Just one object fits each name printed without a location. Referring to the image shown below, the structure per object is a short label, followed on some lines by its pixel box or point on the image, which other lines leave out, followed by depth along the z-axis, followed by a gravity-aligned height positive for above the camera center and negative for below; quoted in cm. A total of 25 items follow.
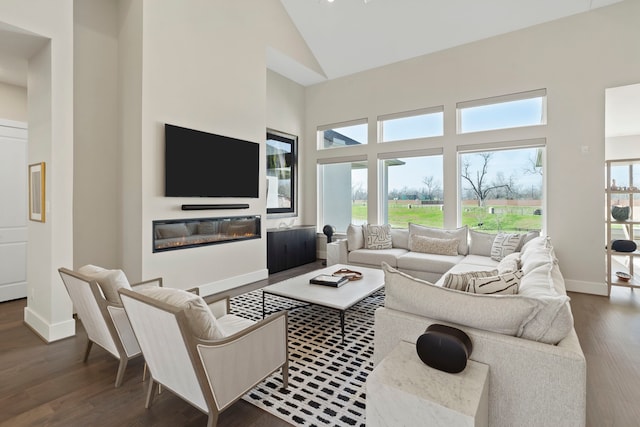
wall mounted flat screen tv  376 +64
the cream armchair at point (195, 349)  149 -75
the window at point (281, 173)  595 +78
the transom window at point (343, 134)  626 +163
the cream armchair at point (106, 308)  209 -69
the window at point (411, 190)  550 +40
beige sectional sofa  129 -60
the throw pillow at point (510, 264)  262 -48
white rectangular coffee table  289 -84
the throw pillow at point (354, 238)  529 -47
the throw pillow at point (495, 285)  173 -42
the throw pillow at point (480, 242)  463 -48
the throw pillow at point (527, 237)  426 -36
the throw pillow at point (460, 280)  182 -42
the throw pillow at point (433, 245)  475 -54
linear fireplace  372 -29
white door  398 +0
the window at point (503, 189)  473 +37
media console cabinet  545 -69
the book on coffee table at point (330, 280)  335 -78
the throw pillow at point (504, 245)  424 -48
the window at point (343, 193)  634 +38
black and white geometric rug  187 -122
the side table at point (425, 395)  115 -73
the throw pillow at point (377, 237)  525 -45
